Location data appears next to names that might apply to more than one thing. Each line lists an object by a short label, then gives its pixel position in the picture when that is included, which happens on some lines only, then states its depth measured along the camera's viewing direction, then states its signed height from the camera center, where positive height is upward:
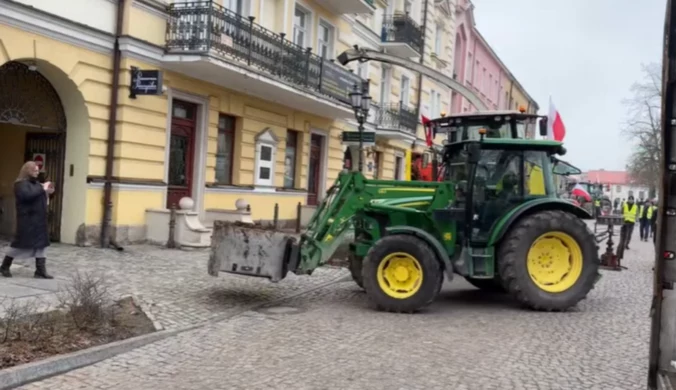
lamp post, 15.46 +2.18
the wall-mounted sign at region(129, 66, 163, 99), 12.84 +1.89
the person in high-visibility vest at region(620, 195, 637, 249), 19.97 -0.29
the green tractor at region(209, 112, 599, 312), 8.52 -0.59
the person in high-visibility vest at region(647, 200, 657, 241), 26.05 -0.03
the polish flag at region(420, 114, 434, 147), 12.46 +1.17
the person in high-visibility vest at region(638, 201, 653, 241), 26.90 -0.47
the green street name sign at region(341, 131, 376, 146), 18.30 +1.58
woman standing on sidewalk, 8.59 -0.69
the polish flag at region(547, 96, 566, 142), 11.70 +1.37
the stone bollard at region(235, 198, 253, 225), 15.47 -0.67
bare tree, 61.51 +5.41
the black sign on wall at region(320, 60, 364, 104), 18.58 +3.23
